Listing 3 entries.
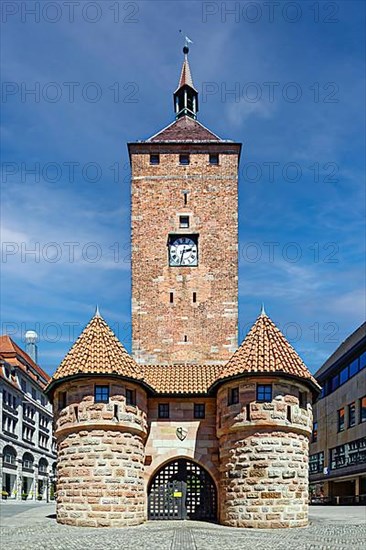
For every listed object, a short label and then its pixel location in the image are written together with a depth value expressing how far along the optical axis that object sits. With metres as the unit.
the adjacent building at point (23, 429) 52.47
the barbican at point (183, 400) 21.16
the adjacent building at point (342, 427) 43.06
